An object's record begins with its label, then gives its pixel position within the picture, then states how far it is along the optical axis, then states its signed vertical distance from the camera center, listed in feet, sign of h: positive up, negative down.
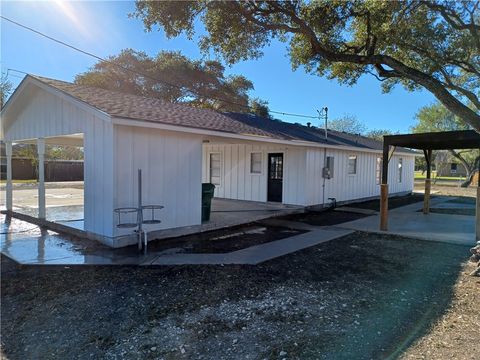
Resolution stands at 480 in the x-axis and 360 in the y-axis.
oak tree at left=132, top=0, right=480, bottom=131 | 24.13 +11.20
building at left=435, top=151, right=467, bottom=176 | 115.92 +4.65
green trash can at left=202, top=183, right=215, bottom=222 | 29.99 -2.63
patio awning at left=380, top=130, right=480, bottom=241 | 28.25 +2.81
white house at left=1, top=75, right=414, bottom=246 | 22.98 +1.55
